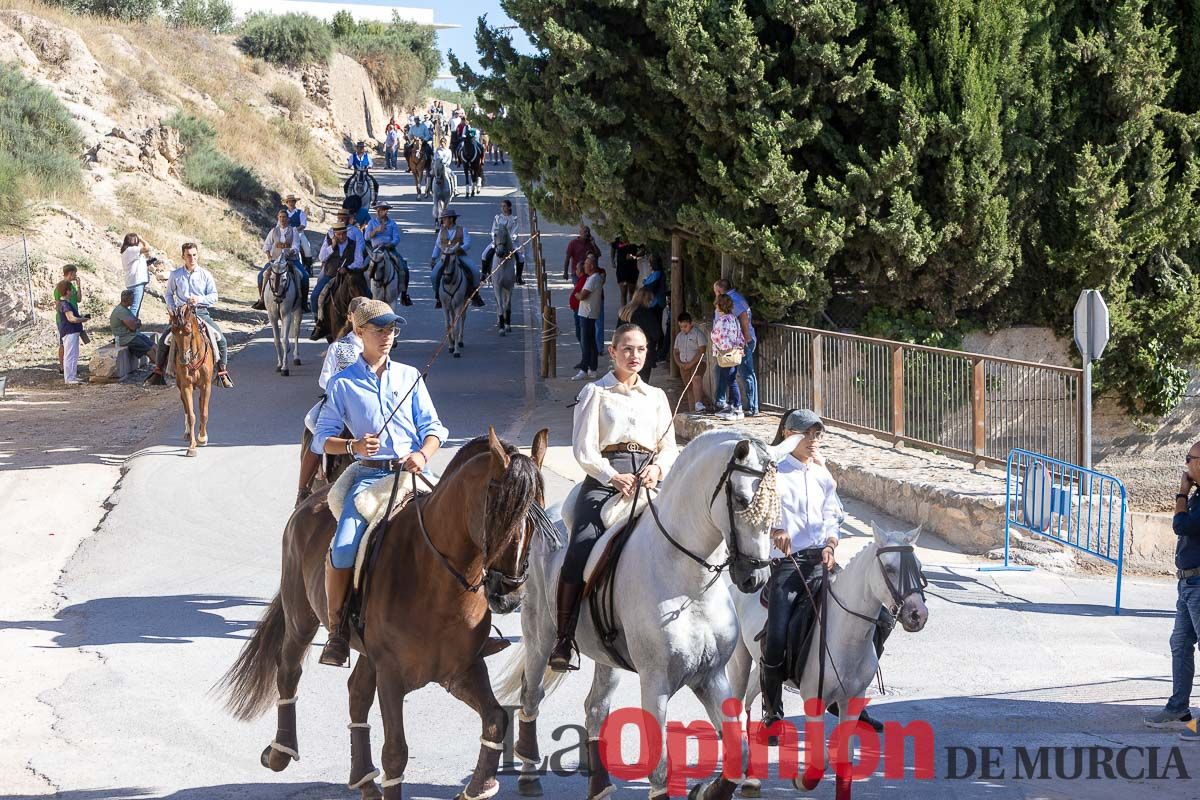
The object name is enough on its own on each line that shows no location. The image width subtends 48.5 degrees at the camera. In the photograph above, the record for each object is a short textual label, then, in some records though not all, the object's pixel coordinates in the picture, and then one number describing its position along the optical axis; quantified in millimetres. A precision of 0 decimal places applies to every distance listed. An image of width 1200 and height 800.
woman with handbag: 18016
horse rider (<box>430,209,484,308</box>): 25047
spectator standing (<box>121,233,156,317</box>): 24219
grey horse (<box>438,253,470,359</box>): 25156
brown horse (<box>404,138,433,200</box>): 48312
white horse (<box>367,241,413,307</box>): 25000
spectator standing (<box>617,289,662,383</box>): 20469
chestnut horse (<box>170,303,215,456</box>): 17656
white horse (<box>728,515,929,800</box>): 7184
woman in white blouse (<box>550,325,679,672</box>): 7867
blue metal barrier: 13578
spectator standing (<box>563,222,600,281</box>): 24547
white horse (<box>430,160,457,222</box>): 41969
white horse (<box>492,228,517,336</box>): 26969
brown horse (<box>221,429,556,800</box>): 6281
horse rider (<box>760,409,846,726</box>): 7809
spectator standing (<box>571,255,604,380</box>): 22219
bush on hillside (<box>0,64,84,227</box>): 29875
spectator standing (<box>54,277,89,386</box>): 22578
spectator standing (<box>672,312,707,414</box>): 18875
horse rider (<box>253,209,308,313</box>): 23500
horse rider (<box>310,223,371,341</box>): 22506
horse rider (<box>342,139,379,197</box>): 43562
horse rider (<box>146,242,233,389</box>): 18438
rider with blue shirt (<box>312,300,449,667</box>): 7684
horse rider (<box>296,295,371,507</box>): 8719
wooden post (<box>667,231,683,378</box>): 20328
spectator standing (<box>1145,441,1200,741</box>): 8906
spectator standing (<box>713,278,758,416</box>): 18312
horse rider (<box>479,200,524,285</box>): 26859
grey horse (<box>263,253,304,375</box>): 22859
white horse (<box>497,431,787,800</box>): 6578
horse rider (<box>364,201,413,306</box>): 25406
